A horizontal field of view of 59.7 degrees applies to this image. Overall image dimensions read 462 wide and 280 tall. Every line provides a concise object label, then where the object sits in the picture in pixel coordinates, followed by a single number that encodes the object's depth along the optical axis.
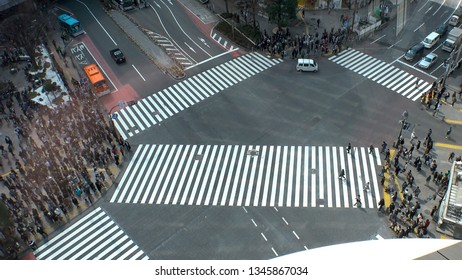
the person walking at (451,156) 38.31
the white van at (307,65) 50.59
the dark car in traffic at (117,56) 54.72
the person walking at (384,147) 39.75
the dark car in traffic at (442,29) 54.75
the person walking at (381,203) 34.72
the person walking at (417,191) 35.72
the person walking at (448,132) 40.99
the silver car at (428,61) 50.03
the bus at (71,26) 60.41
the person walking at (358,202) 35.94
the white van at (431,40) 52.94
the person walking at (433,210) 34.18
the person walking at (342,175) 37.91
